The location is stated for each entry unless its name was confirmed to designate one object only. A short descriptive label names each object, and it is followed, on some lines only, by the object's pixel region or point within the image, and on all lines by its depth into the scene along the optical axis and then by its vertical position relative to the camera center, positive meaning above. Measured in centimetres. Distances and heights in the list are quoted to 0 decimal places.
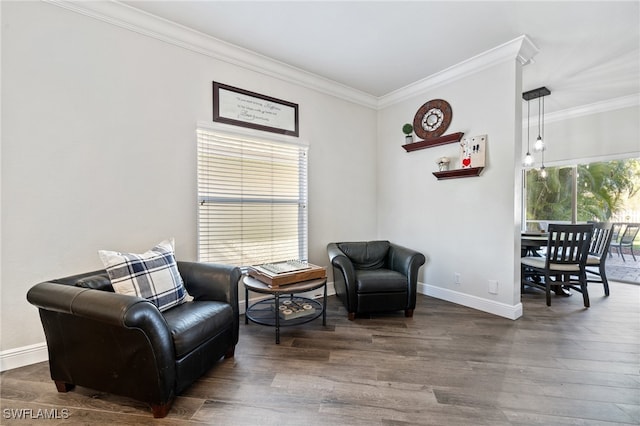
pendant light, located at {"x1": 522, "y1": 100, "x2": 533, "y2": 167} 420 +78
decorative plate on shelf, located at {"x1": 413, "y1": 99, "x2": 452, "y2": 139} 335 +116
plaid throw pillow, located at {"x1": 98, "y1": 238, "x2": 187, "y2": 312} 172 -43
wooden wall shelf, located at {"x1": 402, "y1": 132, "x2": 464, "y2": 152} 321 +85
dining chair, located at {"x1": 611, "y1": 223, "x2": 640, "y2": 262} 417 -42
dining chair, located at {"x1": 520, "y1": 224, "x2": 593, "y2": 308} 313 -51
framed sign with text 278 +109
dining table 355 -39
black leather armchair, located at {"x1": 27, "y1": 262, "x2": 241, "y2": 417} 138 -72
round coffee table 227 -94
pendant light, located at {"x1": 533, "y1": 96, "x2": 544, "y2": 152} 395 +149
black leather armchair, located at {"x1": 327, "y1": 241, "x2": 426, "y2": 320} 274 -74
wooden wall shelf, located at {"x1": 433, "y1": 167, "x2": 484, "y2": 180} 302 +44
